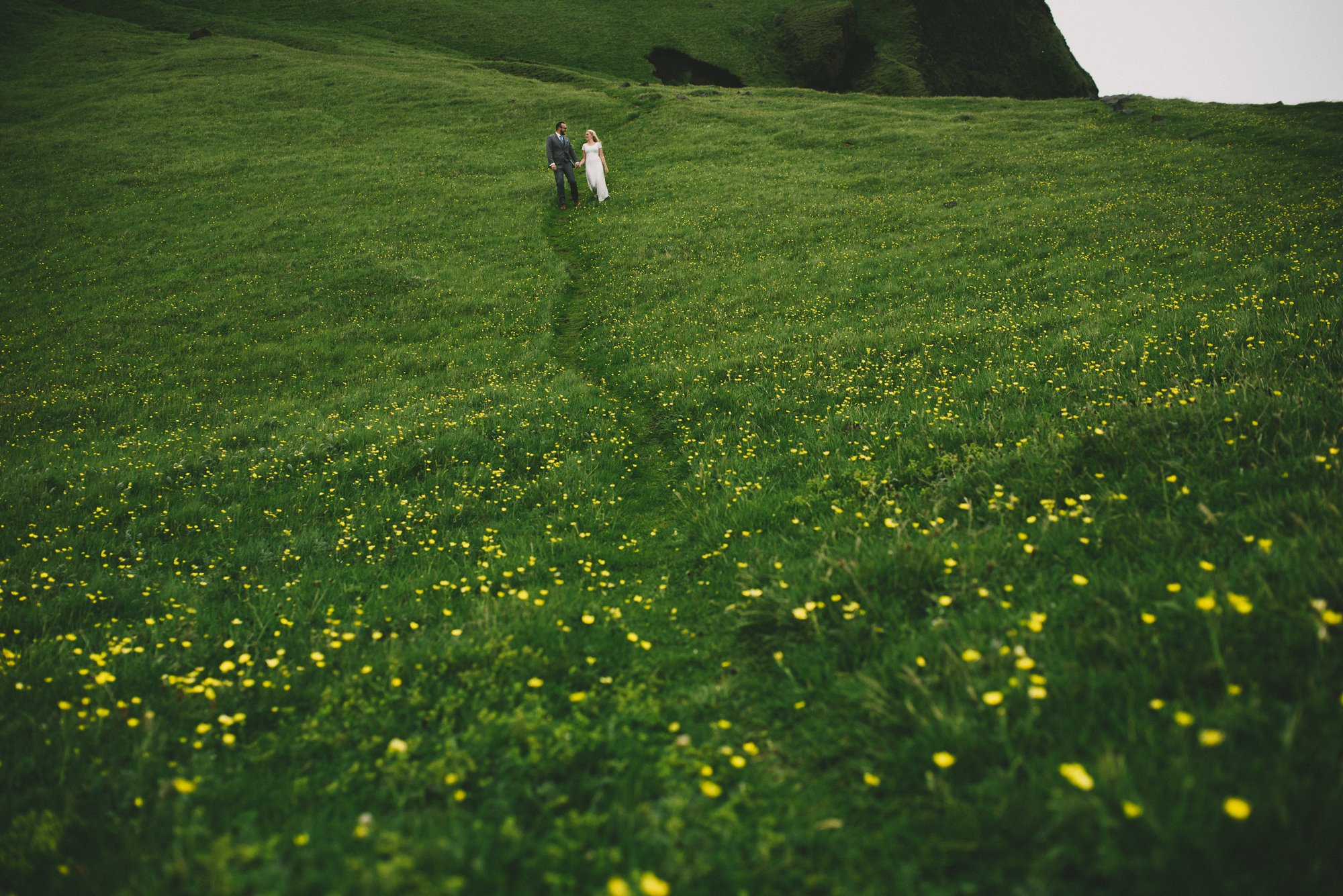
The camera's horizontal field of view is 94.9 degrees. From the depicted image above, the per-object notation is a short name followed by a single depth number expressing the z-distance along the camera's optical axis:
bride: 25.39
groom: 24.34
